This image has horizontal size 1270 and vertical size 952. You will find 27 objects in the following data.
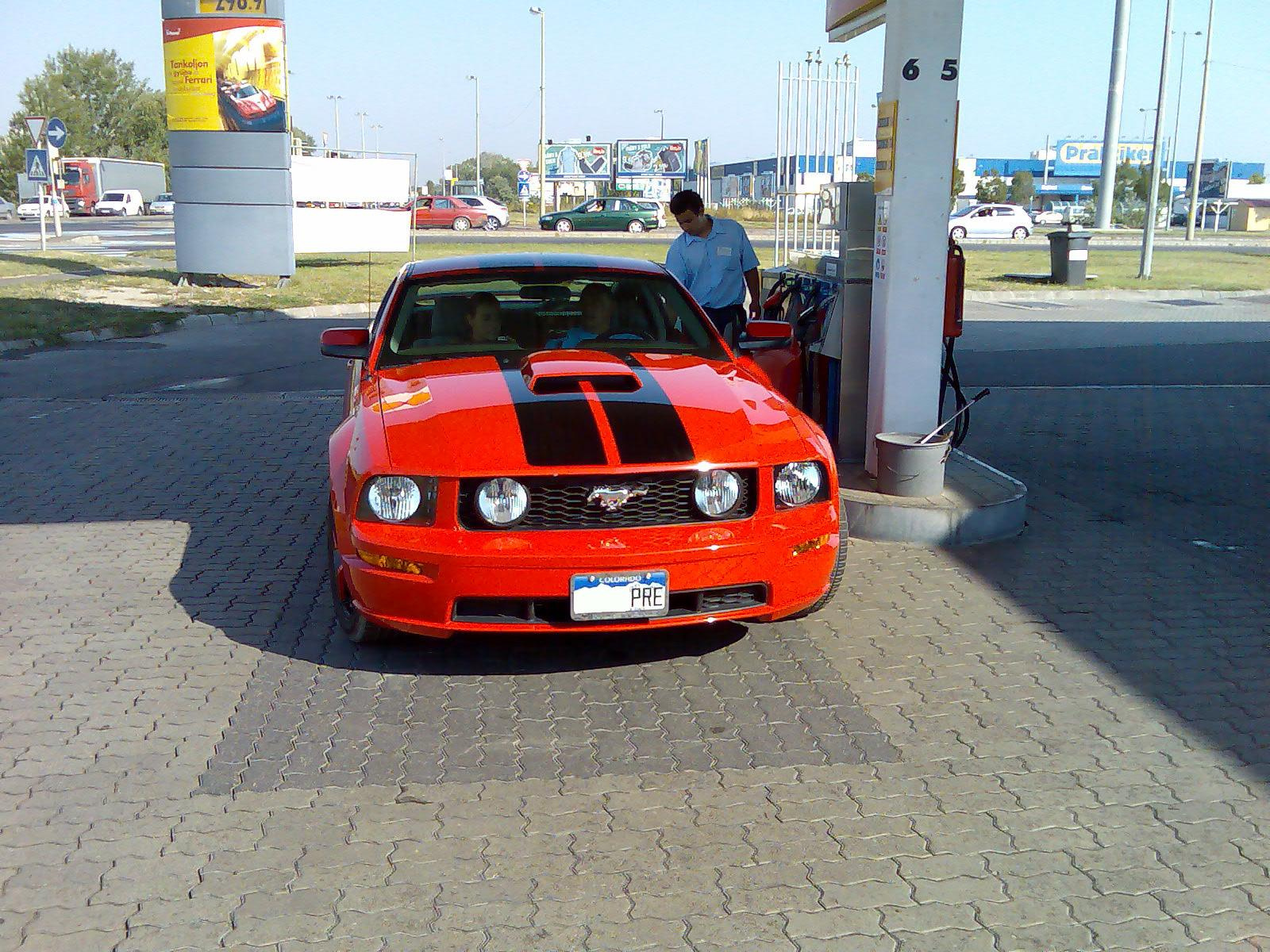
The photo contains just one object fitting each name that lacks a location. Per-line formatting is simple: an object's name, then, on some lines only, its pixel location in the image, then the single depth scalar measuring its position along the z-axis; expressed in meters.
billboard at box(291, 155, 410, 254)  25.64
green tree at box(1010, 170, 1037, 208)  97.06
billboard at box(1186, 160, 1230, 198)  96.98
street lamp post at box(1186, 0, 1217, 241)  42.59
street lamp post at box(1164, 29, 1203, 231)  46.22
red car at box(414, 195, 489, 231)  49.16
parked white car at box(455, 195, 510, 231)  50.22
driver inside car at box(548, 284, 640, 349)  6.15
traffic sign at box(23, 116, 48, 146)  29.45
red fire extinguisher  7.73
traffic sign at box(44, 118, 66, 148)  30.41
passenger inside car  6.09
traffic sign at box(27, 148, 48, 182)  30.19
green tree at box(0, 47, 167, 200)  103.31
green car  50.75
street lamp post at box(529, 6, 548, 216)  57.97
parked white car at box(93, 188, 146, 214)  72.50
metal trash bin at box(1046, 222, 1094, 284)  25.50
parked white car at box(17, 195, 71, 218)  69.69
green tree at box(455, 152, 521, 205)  128.52
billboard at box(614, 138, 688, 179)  82.38
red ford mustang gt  4.56
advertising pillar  21.38
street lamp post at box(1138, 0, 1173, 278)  25.11
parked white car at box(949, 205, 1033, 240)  52.28
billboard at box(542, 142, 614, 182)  83.88
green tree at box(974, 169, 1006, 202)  84.81
